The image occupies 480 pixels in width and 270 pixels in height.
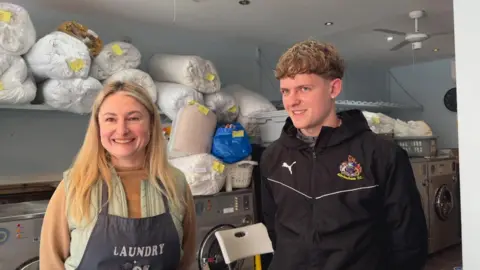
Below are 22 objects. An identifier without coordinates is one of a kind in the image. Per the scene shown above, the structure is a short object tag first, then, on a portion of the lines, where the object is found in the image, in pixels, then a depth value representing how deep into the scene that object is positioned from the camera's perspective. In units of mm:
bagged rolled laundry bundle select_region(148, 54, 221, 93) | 3641
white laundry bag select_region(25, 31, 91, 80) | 2842
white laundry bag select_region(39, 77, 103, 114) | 2945
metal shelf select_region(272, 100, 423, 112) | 5134
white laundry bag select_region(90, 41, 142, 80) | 3266
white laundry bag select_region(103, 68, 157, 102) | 3275
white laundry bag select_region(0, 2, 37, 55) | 2648
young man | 1434
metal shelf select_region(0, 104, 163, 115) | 2895
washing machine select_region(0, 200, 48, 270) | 2502
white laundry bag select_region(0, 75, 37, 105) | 2701
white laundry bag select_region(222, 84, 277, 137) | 4133
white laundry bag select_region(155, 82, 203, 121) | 3551
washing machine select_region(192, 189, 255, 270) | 3445
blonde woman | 1431
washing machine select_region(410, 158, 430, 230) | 4930
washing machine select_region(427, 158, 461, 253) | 5123
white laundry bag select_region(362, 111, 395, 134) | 4645
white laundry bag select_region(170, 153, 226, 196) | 3344
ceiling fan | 3844
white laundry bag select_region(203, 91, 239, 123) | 3873
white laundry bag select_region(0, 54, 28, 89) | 2666
